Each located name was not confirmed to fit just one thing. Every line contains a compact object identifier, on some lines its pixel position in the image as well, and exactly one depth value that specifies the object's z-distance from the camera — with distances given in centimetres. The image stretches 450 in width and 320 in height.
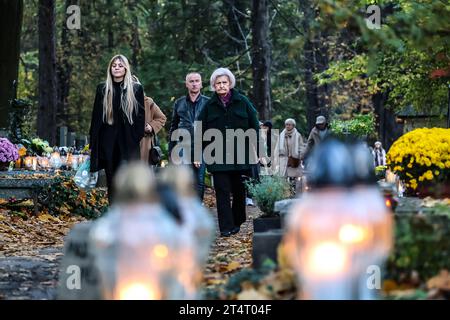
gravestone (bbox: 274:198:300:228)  902
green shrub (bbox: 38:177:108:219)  1681
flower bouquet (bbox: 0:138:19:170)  1780
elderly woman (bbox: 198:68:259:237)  1292
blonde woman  1255
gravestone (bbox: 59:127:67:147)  2716
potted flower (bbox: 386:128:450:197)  1027
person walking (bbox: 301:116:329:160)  2217
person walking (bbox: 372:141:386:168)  3494
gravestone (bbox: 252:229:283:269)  766
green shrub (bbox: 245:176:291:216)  1259
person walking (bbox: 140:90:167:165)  1427
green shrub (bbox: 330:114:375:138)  2691
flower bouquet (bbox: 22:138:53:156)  2097
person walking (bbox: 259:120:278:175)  2430
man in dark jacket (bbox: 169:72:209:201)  1454
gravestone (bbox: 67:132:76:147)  2736
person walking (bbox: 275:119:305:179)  2327
